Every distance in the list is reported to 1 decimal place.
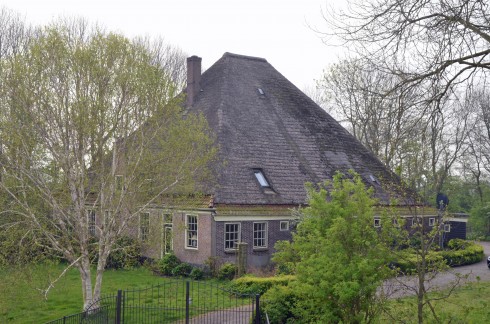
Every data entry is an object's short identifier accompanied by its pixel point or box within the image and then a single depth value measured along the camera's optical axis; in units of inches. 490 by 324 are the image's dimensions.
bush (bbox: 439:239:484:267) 1070.7
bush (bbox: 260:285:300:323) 587.5
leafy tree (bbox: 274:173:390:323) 414.6
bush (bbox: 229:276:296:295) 733.3
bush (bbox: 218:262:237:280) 872.9
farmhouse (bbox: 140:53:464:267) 935.0
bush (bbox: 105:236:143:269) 899.9
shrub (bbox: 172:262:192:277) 919.7
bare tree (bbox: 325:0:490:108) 352.5
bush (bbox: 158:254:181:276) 940.6
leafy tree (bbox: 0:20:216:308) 596.7
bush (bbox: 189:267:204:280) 896.3
